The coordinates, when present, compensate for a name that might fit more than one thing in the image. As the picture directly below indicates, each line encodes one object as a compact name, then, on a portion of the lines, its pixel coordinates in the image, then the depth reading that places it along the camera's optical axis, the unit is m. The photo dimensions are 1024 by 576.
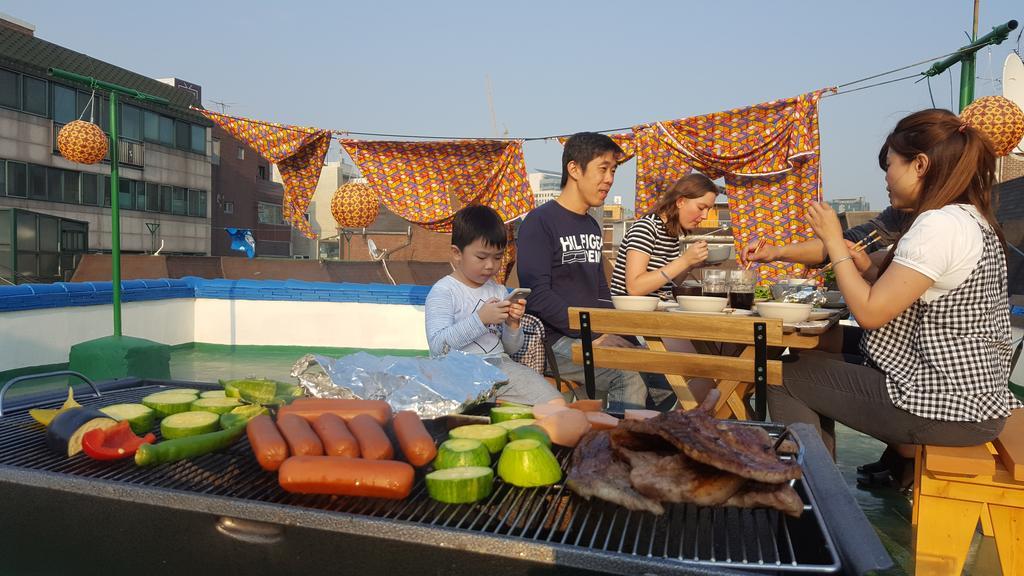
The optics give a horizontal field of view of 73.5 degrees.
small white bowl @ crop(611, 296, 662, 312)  3.36
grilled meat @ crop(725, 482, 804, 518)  1.58
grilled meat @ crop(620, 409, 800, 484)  1.59
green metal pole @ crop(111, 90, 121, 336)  6.80
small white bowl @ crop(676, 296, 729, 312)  3.23
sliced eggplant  2.05
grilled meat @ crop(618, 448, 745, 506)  1.63
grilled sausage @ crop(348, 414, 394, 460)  1.88
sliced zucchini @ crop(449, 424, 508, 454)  2.04
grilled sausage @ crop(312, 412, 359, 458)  1.89
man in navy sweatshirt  4.12
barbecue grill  1.46
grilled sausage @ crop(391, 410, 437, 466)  1.89
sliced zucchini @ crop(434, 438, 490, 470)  1.85
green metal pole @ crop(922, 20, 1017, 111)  5.80
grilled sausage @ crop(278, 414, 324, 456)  1.87
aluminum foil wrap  2.44
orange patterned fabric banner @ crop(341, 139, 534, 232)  8.84
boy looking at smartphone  3.33
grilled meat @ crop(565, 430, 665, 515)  1.62
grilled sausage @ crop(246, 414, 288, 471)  1.86
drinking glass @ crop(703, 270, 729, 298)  3.51
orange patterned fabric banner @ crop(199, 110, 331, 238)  8.96
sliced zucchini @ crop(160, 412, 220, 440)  2.10
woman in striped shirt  4.02
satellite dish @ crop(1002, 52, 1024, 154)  7.33
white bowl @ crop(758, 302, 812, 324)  3.00
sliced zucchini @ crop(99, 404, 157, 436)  2.23
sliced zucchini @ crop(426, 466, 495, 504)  1.70
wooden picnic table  3.04
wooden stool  2.46
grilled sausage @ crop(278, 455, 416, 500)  1.70
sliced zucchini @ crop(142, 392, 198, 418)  2.37
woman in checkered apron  2.52
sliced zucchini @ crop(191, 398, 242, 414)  2.35
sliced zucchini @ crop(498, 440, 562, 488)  1.81
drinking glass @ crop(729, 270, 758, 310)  3.46
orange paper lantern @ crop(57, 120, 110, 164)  8.05
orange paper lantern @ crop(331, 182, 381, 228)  10.27
